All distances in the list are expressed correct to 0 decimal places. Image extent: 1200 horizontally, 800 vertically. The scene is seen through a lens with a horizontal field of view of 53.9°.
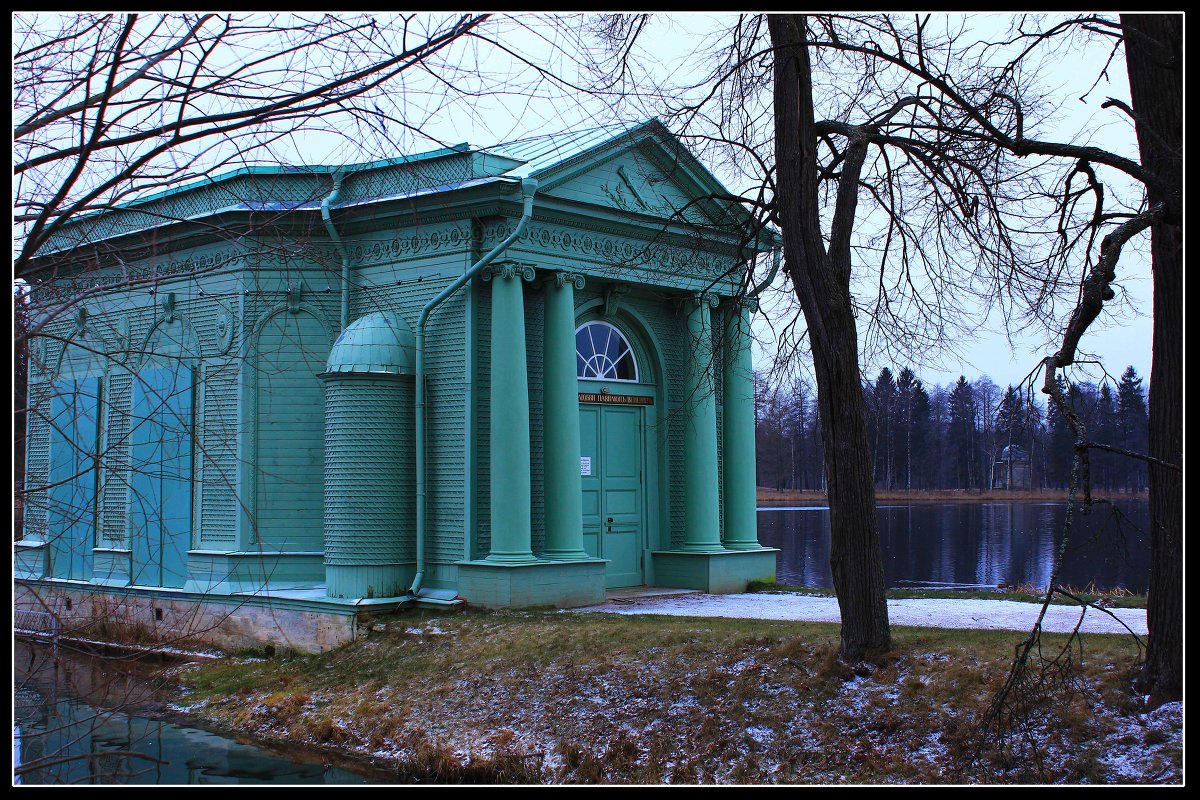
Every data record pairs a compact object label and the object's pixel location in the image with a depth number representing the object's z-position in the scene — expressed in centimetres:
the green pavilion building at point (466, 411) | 1473
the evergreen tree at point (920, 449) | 7938
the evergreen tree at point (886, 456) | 6813
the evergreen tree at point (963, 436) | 8038
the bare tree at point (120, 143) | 472
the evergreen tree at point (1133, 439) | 4250
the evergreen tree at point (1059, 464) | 6067
